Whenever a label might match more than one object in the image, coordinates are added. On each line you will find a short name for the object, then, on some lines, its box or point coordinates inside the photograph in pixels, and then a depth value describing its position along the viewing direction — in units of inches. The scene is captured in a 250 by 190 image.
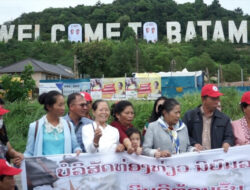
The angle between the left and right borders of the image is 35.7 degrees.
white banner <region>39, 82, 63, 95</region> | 745.0
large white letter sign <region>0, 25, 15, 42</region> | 4011.6
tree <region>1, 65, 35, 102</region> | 647.8
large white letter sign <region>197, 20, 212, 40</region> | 3996.1
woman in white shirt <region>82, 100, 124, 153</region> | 161.9
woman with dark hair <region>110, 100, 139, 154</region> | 173.7
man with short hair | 188.2
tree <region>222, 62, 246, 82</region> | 2003.0
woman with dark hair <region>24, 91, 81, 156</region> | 161.5
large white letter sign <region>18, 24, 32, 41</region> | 4025.6
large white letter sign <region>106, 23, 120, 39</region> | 4001.0
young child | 167.6
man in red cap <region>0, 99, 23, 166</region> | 154.7
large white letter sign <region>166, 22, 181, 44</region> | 3890.3
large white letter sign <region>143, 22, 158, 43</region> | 3875.5
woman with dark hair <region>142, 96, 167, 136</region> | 192.9
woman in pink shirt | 173.8
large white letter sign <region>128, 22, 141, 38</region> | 3988.2
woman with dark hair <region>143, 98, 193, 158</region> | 167.0
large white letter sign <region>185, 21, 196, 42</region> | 3890.3
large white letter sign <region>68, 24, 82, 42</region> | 3828.7
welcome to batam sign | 3905.0
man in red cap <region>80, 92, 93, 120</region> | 219.6
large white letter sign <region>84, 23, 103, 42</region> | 3890.3
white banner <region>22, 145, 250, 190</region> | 164.2
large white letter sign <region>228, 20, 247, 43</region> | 3900.1
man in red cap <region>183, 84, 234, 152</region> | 174.6
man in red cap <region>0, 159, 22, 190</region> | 115.3
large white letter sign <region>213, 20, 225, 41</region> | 3905.0
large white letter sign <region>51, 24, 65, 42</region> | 4010.8
